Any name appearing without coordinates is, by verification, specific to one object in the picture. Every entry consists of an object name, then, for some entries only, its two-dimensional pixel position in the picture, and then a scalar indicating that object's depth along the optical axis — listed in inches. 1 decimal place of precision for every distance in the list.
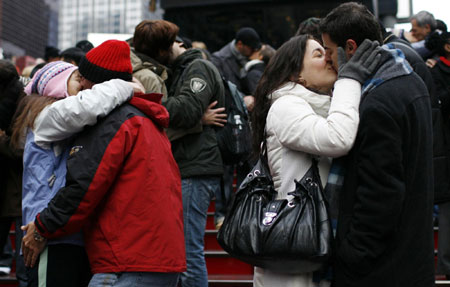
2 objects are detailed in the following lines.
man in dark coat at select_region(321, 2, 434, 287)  172.4
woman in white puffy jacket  183.0
